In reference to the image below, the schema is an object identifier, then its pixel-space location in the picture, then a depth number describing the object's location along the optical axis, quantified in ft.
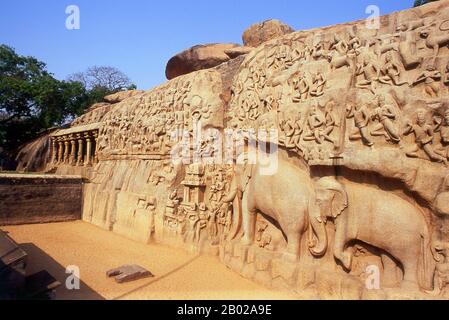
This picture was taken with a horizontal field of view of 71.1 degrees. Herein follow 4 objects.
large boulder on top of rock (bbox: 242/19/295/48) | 31.19
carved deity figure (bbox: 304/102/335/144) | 17.16
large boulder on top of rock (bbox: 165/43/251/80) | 35.99
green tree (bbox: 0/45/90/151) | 79.77
